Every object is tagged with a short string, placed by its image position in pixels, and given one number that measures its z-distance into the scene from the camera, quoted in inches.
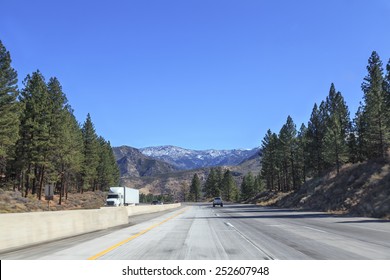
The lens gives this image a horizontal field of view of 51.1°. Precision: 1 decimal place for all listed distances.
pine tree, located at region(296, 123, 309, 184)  3482.8
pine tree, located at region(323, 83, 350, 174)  2610.7
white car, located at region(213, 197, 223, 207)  3222.9
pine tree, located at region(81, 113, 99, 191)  3585.1
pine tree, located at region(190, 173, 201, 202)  7460.6
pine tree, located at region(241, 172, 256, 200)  6018.7
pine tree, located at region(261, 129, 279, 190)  4048.2
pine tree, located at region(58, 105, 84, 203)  2493.8
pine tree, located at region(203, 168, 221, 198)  6974.9
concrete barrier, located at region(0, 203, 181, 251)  497.7
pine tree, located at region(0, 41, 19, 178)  1817.2
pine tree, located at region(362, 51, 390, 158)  2138.3
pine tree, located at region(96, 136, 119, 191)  4355.3
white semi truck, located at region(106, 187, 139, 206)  2369.2
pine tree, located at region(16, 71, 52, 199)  2209.6
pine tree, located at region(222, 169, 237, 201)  6771.7
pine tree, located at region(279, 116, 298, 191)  3472.0
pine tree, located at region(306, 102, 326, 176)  3078.2
